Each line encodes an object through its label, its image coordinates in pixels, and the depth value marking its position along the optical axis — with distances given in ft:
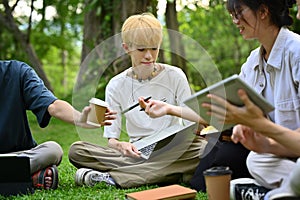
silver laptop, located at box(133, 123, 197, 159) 7.78
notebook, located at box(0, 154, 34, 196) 7.37
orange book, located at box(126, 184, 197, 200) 6.45
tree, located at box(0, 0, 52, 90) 17.66
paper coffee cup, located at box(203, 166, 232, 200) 6.03
